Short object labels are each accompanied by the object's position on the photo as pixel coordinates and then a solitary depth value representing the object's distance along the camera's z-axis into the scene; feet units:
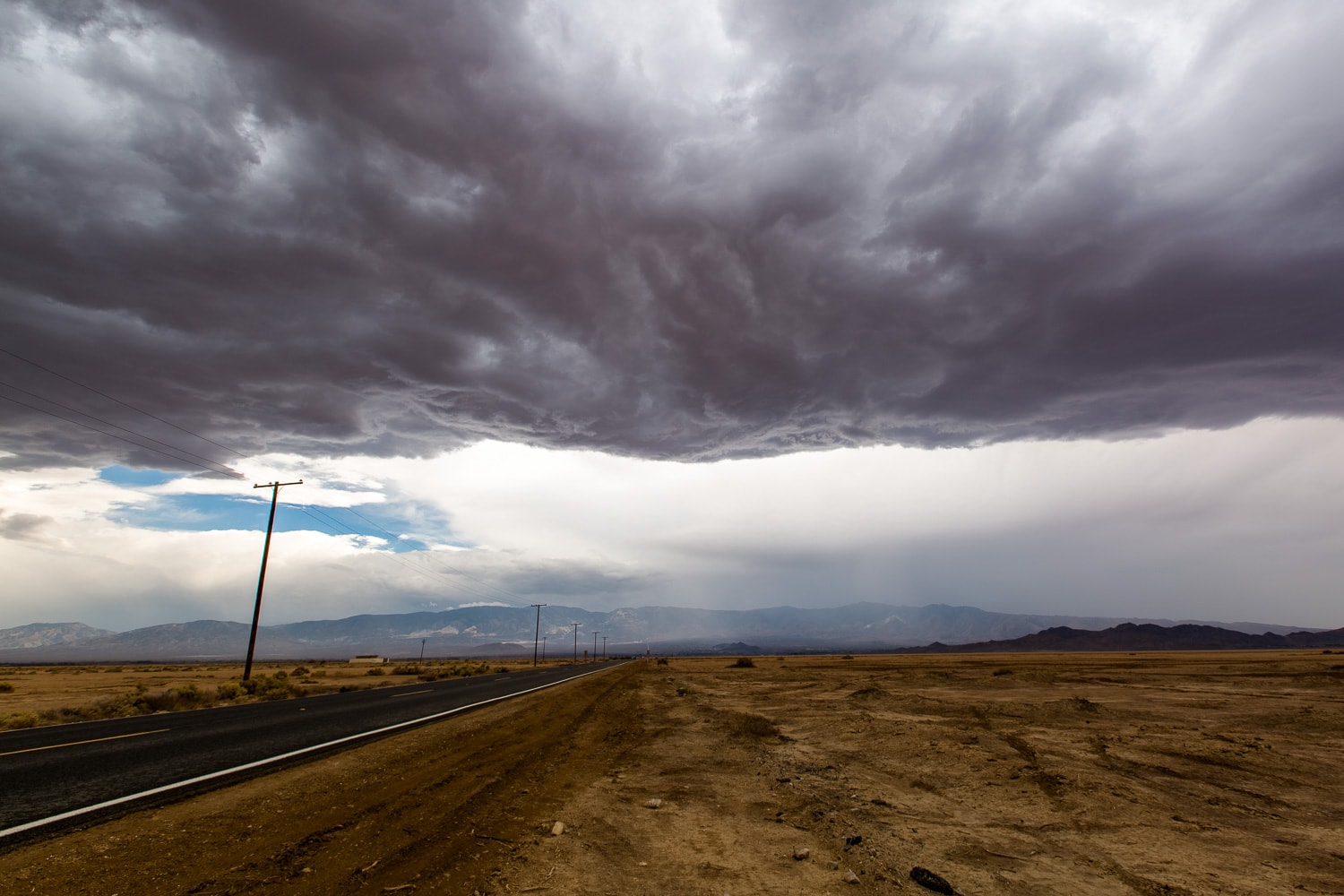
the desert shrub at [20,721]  60.13
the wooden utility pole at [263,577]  123.52
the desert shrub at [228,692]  96.66
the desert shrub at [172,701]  78.28
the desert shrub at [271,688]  104.73
